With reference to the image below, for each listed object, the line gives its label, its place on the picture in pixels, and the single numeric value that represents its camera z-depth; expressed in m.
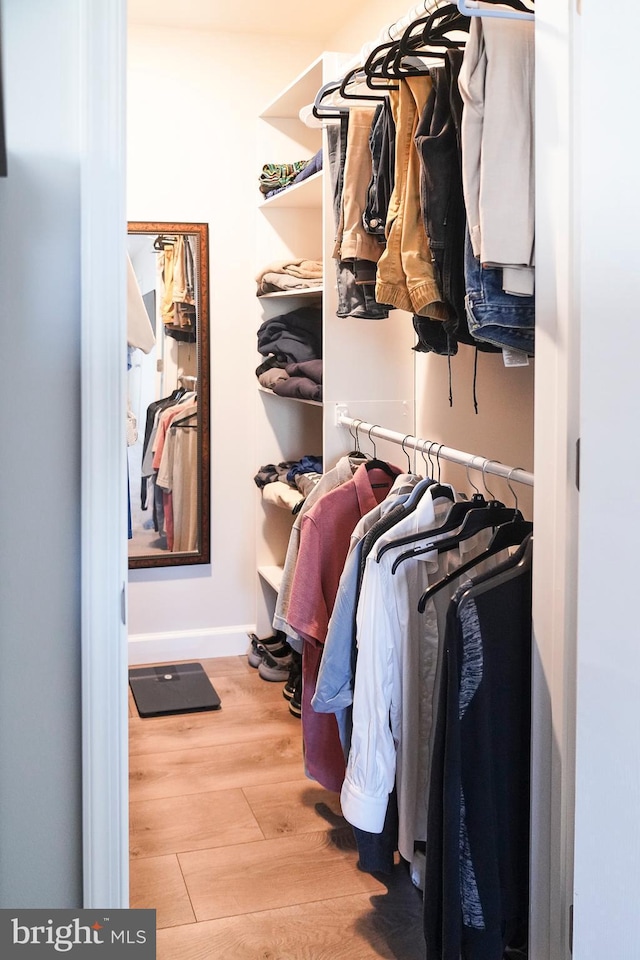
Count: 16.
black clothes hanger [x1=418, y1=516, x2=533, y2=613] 2.01
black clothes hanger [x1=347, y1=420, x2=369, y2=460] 2.92
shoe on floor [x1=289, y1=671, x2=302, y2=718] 3.43
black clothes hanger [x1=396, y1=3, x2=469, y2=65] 2.02
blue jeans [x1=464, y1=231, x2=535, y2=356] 1.88
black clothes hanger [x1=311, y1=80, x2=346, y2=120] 2.58
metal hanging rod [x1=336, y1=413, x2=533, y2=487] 1.96
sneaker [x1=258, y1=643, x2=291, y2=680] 3.82
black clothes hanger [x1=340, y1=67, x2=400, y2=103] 2.45
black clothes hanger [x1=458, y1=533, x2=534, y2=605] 1.81
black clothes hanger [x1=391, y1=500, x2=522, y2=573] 2.08
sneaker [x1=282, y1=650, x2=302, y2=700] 3.57
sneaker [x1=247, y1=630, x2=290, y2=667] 3.88
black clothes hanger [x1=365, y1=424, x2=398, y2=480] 2.72
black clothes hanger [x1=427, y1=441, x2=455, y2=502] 2.31
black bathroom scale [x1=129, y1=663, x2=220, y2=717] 3.50
